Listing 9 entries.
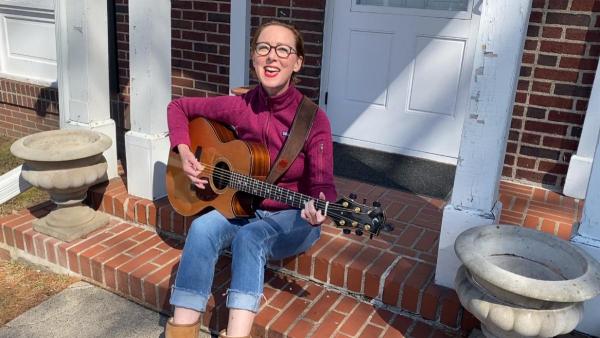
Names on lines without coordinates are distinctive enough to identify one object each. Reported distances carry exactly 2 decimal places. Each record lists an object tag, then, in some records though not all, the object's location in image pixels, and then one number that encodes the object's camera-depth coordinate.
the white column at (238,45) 4.34
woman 2.14
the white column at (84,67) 3.34
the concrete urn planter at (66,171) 2.87
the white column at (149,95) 3.08
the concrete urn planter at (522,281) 1.76
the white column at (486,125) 2.07
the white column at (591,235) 2.14
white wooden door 3.89
